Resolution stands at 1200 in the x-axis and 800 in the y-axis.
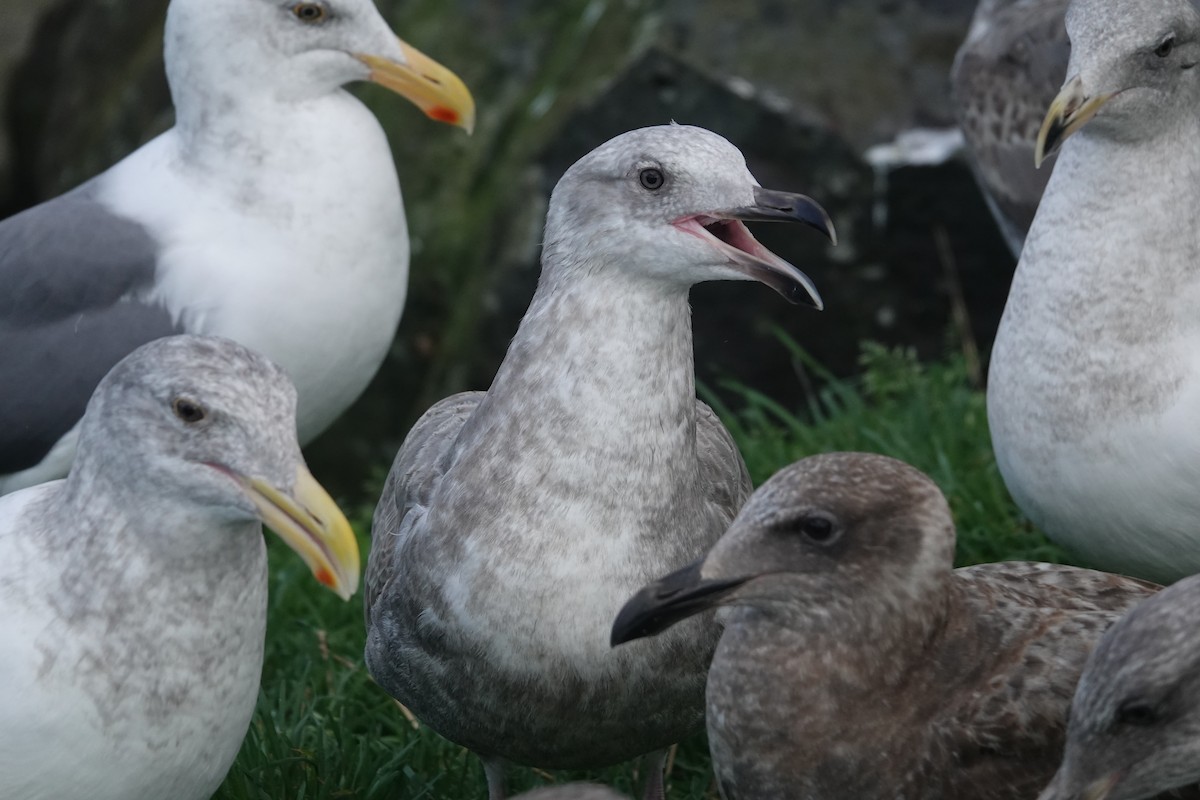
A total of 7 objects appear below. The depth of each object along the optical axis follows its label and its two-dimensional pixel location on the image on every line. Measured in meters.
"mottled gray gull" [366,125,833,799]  7.32
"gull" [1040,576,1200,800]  5.96
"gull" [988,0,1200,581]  8.29
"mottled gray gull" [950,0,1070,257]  11.34
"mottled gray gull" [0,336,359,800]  6.60
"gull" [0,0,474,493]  10.22
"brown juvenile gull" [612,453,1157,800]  6.63
